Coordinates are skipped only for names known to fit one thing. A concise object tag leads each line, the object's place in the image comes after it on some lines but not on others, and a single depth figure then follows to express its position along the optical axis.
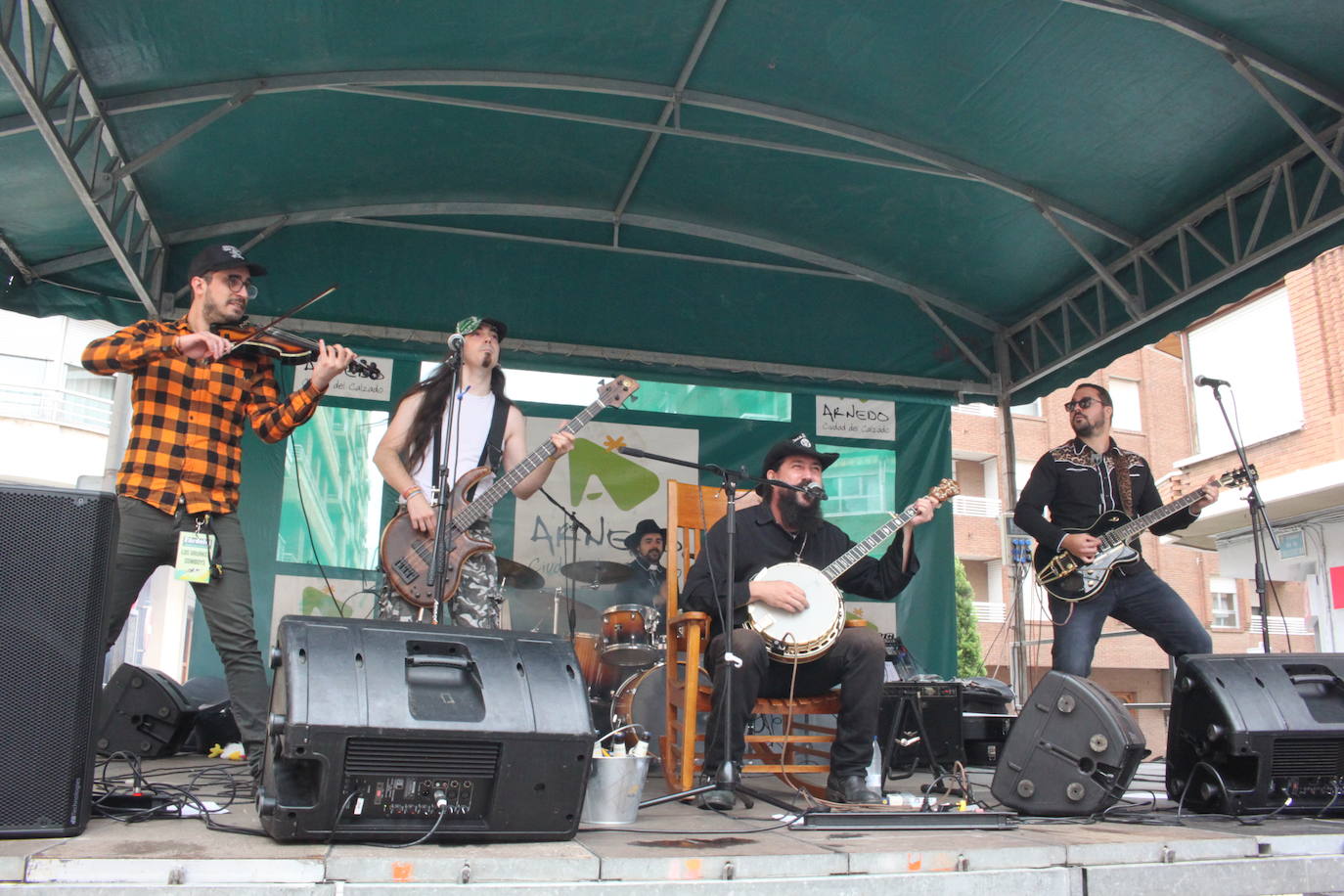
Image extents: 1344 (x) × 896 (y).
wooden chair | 4.10
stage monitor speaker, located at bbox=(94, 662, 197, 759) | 5.04
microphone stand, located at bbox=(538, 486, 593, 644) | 6.27
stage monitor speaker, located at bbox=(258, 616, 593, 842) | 2.48
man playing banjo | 4.04
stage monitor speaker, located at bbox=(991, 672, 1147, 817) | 3.40
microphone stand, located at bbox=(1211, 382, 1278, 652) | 5.00
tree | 23.88
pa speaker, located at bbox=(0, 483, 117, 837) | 2.48
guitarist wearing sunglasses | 4.76
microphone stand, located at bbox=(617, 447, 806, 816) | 3.49
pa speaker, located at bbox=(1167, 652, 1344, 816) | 3.47
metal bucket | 3.12
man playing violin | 3.54
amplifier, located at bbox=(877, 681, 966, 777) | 5.37
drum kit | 5.14
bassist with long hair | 4.62
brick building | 11.16
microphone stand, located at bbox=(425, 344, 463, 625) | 3.69
